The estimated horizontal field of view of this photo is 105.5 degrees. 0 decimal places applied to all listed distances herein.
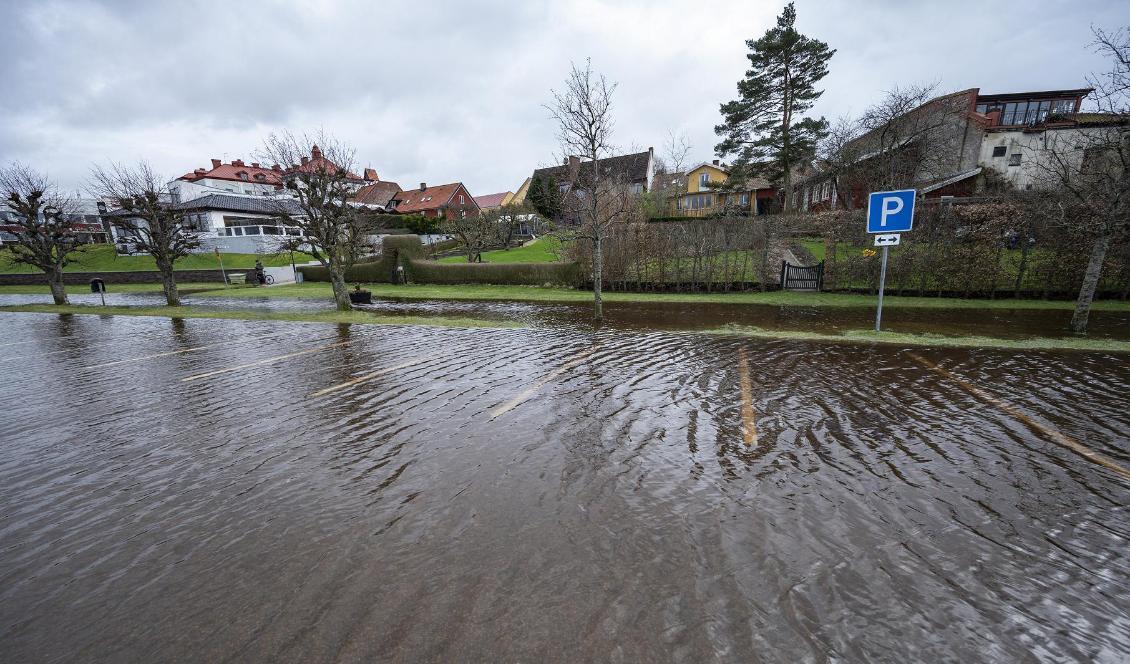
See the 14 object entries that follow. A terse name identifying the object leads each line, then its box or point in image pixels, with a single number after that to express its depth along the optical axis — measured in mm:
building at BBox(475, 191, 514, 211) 70312
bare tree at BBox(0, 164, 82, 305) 19034
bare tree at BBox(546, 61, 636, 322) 13062
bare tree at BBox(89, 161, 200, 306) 17953
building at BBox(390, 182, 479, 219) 60750
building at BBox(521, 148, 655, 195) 25528
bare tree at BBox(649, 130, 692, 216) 40812
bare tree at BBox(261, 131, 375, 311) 15055
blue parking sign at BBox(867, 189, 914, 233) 9984
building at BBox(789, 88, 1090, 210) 22984
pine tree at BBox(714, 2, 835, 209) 31375
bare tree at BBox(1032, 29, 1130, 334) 9875
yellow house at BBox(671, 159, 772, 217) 44531
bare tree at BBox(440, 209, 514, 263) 32219
